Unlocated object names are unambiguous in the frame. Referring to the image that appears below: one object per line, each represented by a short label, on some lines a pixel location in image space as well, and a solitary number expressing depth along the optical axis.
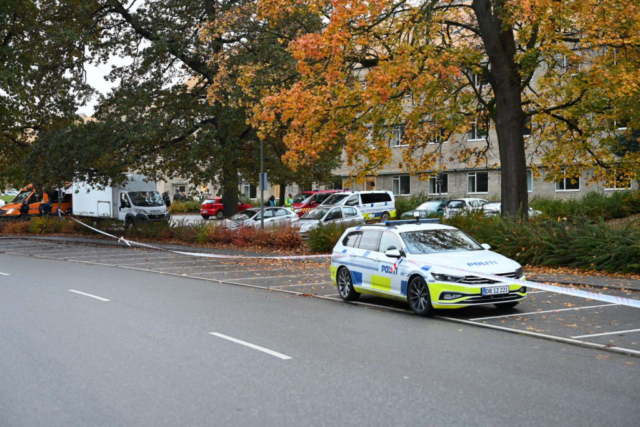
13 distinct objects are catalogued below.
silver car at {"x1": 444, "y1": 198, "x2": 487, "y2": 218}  37.85
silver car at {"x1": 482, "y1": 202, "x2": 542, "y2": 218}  34.01
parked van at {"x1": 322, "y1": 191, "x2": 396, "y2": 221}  38.38
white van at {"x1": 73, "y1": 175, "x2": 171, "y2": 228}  39.69
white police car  11.31
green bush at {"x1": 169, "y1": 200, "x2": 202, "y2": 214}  67.31
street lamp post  25.78
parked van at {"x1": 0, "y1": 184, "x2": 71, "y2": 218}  45.03
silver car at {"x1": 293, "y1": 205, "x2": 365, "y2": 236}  28.64
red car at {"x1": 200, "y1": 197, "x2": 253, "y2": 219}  56.09
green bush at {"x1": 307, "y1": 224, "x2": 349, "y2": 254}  24.62
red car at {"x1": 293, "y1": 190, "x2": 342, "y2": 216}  47.62
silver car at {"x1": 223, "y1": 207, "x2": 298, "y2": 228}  30.97
